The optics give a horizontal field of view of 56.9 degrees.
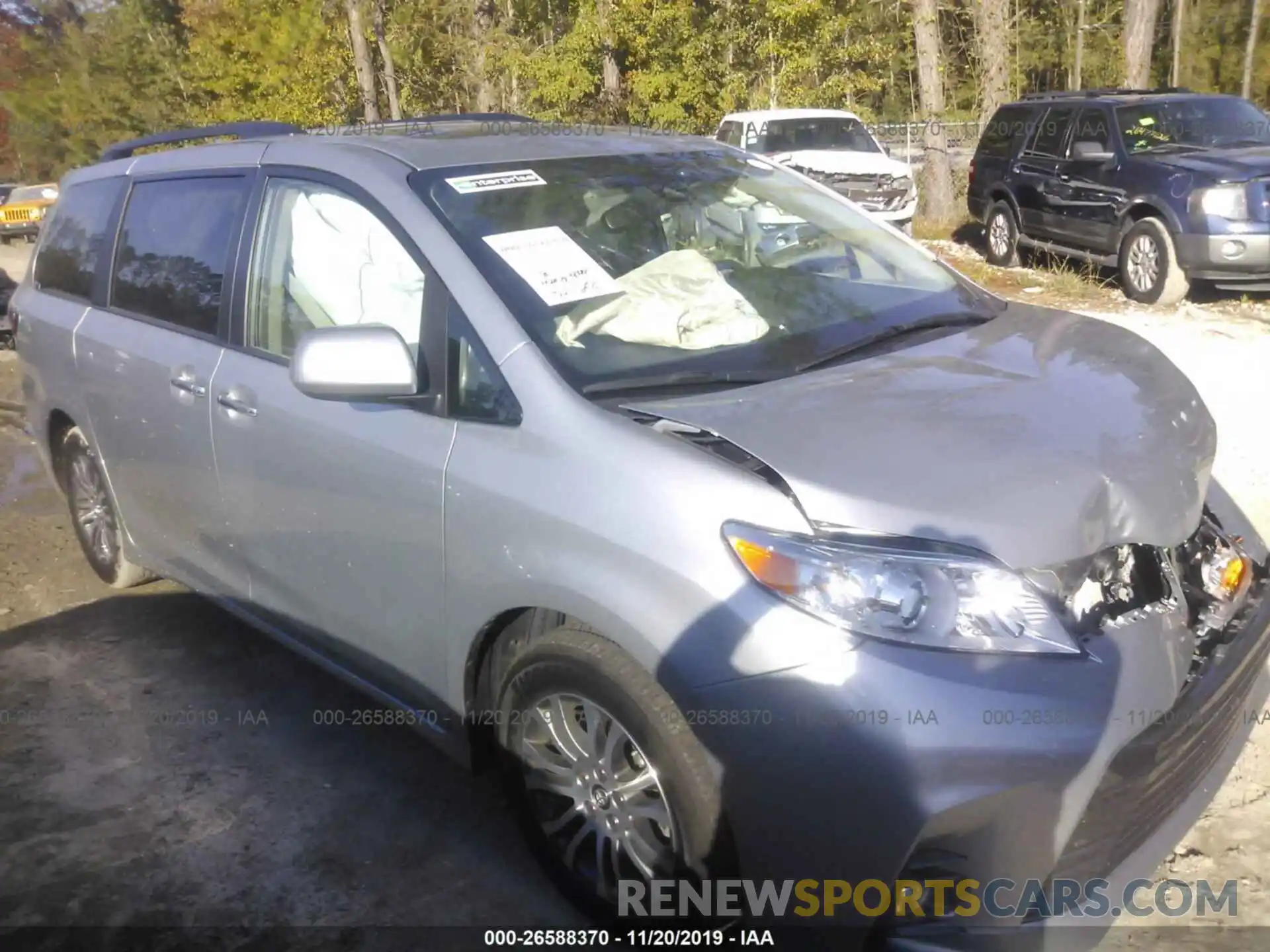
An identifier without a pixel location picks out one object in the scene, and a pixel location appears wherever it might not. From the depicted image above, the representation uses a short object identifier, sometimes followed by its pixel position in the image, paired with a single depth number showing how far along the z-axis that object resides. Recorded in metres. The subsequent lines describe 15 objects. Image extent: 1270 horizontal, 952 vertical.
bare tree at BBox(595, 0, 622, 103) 18.30
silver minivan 2.27
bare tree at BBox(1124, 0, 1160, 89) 19.06
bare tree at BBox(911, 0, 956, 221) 17.56
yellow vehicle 25.59
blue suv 9.84
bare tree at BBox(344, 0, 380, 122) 23.30
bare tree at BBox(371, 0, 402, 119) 23.52
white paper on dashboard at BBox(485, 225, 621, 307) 3.06
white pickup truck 15.20
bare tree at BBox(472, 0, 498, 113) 21.31
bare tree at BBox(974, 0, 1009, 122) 17.92
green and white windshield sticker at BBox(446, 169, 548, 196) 3.26
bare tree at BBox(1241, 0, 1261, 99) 36.66
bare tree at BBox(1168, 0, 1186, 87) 37.66
